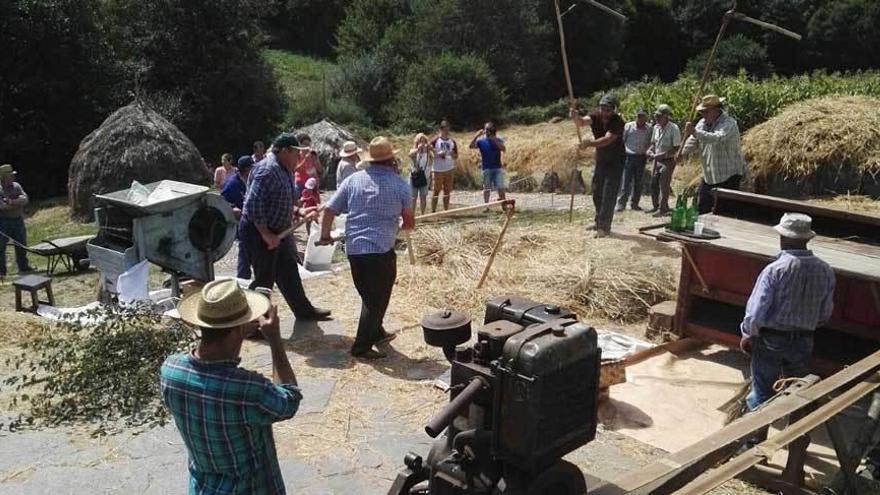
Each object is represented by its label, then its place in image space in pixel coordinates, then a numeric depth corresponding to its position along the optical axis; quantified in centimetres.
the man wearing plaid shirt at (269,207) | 686
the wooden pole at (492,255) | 813
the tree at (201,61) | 2489
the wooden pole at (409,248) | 898
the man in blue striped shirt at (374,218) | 627
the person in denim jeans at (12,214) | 1114
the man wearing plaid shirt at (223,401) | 301
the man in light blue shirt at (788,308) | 487
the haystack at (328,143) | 1812
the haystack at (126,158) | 1728
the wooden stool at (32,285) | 856
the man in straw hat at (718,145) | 941
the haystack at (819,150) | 1217
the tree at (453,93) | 2808
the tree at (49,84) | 2211
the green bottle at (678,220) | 646
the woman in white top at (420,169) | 1354
